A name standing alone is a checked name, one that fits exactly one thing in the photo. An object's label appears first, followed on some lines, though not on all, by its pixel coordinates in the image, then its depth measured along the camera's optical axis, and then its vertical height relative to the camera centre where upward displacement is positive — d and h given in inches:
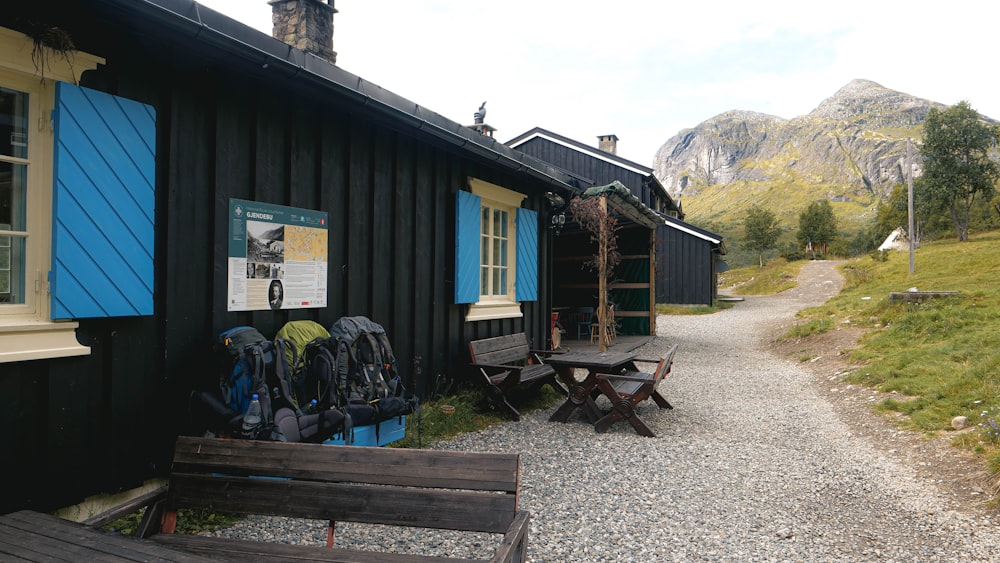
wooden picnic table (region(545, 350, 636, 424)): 231.5 -37.6
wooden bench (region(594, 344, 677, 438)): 220.5 -43.5
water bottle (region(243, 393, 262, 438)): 119.9 -28.1
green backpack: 142.0 -18.5
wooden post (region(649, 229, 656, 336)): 533.0 +24.0
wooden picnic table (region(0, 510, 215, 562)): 67.2 -33.1
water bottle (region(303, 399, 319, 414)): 140.3 -29.8
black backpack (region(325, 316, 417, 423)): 151.6 -22.0
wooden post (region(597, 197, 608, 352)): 366.3 +13.3
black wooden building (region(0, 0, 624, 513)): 109.0 +24.0
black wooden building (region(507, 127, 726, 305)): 785.6 +117.0
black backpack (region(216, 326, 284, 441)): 123.1 -19.6
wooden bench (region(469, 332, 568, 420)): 234.1 -34.0
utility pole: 916.0 +197.2
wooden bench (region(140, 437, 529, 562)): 83.7 -32.3
